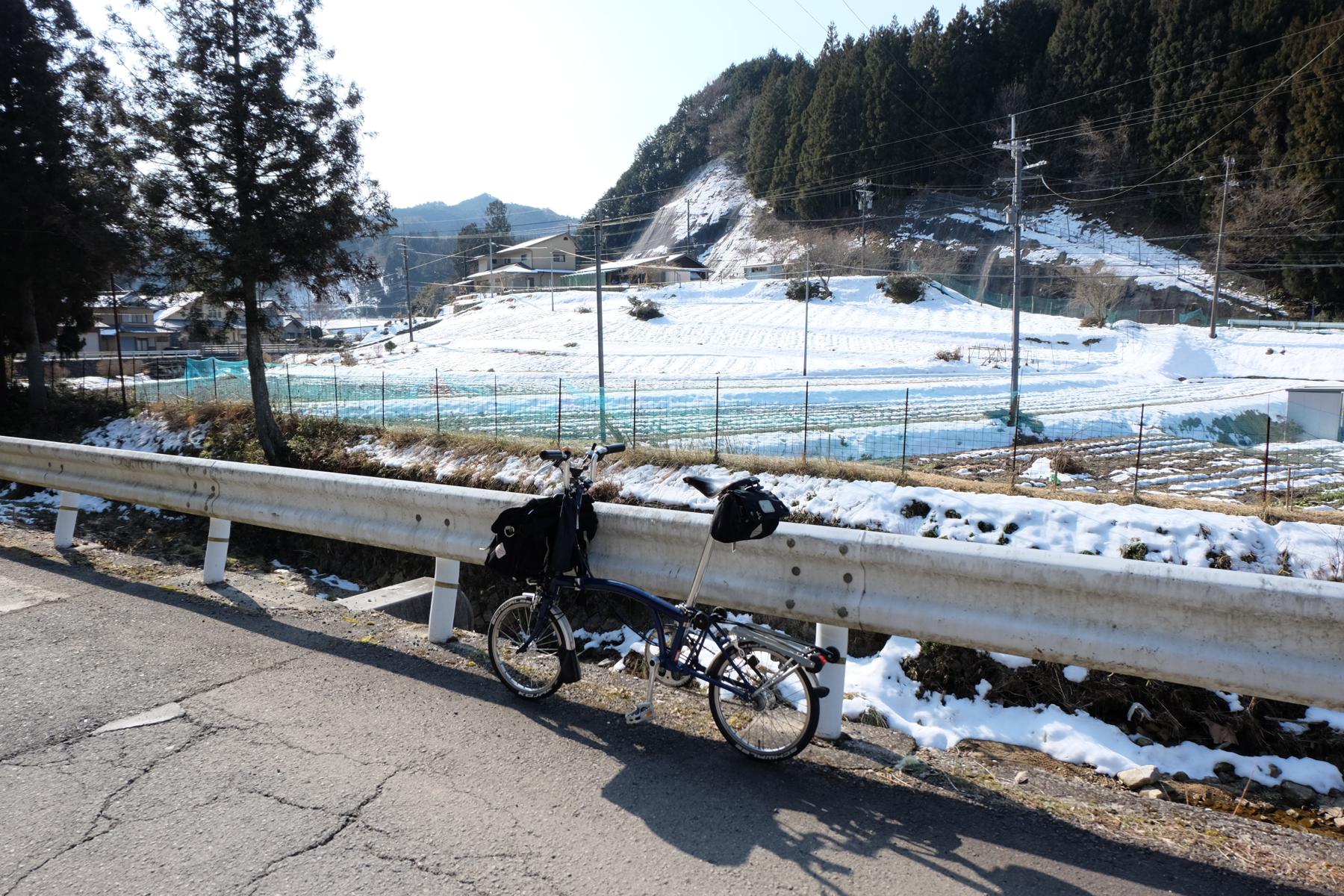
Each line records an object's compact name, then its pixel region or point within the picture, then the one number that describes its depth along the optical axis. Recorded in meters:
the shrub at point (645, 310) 62.12
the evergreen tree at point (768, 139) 106.56
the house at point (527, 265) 97.75
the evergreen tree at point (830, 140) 92.19
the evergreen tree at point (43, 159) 22.33
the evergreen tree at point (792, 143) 100.56
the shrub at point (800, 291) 66.44
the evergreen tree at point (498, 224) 130.38
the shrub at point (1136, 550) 9.59
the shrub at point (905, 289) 64.31
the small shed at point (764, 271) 87.40
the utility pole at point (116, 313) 24.83
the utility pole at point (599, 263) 27.61
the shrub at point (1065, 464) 15.24
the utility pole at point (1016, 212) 26.34
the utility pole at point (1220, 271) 45.12
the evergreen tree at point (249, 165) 18.39
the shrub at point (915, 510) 11.50
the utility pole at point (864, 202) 80.38
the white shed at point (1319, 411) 18.48
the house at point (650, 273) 90.62
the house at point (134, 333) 71.06
